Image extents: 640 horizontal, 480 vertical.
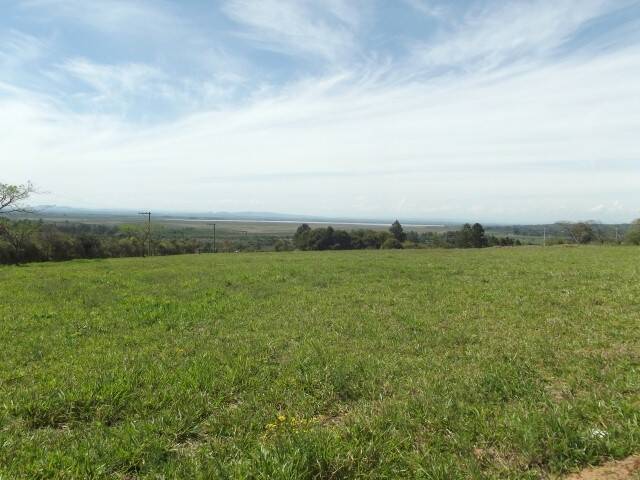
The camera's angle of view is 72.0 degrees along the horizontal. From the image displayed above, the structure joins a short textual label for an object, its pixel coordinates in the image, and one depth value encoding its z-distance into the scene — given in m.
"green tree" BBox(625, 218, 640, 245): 58.58
